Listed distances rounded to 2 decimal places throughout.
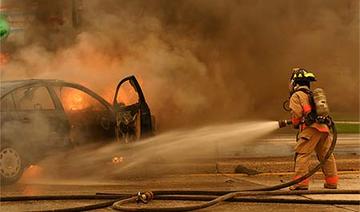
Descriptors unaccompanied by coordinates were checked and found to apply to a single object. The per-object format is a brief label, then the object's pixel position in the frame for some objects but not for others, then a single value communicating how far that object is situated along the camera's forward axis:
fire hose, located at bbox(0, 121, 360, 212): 12.47
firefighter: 14.61
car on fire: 15.61
